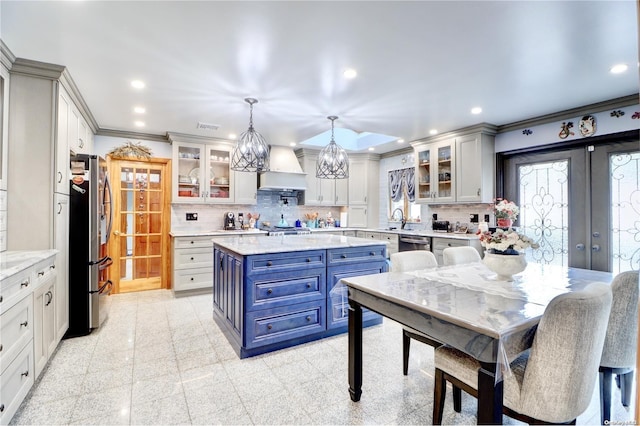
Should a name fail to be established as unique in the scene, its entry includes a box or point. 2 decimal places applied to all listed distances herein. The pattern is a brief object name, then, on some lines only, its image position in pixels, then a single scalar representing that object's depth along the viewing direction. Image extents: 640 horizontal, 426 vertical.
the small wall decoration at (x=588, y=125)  3.58
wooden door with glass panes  4.84
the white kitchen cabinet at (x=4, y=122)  2.44
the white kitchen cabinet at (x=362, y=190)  6.53
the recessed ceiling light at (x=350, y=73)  2.76
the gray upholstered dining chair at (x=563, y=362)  1.26
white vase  2.00
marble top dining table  1.24
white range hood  5.52
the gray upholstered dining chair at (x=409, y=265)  2.24
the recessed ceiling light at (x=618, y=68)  2.66
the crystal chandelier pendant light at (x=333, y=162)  3.80
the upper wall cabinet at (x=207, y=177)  4.97
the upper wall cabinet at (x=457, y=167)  4.45
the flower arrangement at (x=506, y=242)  2.01
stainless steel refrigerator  3.04
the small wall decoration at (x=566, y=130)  3.80
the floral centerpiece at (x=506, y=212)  2.09
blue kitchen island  2.67
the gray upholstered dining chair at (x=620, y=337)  1.62
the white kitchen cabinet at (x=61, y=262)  2.70
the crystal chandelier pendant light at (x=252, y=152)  3.30
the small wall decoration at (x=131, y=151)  4.76
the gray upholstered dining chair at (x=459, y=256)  2.77
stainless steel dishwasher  4.78
